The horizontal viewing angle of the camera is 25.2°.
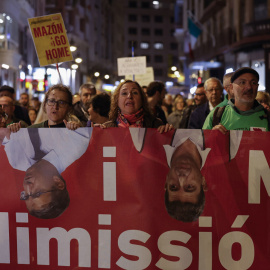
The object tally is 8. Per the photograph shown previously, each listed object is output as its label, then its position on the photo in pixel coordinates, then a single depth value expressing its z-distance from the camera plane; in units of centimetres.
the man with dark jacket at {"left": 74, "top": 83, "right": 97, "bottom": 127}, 861
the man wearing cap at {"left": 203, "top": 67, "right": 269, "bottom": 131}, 532
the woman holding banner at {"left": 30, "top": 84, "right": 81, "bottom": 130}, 545
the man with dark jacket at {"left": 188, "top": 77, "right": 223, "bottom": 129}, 812
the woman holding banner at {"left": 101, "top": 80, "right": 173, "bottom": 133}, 552
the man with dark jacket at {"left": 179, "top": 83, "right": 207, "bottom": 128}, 995
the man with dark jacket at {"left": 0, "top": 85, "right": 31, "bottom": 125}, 892
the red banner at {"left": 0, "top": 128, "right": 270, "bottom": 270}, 488
